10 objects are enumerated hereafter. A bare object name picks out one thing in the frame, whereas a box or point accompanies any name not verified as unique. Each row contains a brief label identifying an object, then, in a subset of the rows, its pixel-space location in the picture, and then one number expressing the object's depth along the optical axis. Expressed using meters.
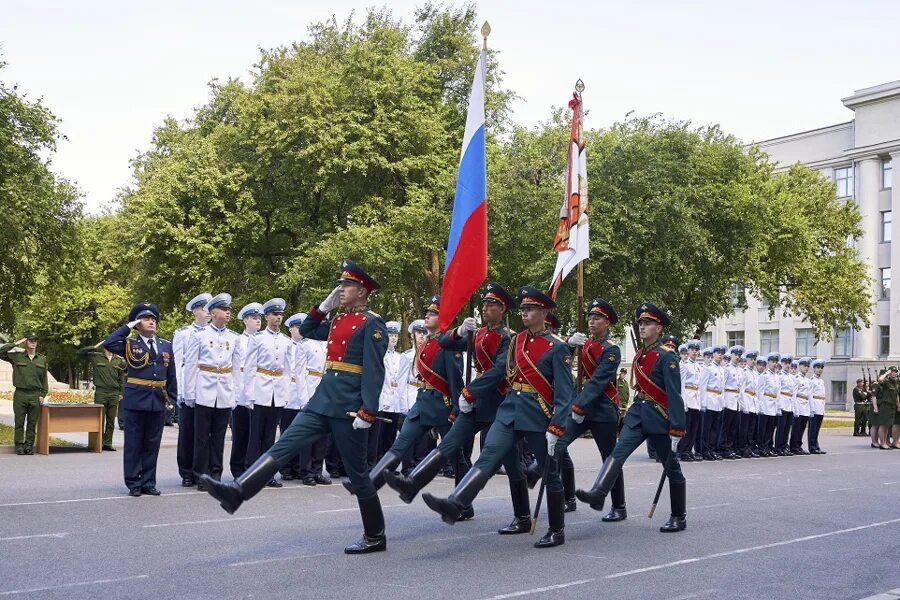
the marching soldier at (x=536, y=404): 8.80
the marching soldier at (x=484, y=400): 9.23
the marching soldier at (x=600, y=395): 9.99
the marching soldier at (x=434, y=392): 10.33
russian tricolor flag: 9.97
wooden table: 17.62
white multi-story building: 58.97
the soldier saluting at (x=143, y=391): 11.83
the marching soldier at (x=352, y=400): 8.34
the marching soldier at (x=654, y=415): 9.96
